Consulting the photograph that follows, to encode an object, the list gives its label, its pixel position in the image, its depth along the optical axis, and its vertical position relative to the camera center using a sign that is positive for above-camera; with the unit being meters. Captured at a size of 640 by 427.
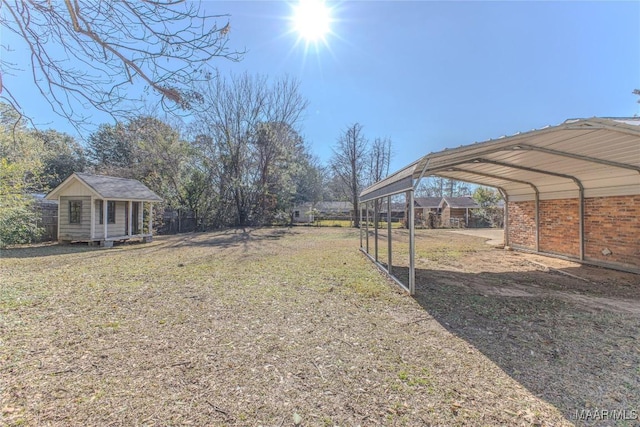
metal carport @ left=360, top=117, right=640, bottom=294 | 4.37 +1.12
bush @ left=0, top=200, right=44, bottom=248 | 8.99 -0.28
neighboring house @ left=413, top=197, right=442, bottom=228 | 30.73 +1.24
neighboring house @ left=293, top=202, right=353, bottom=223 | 29.11 +0.82
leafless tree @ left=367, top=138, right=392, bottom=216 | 25.33 +5.18
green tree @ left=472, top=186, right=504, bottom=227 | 22.97 +0.94
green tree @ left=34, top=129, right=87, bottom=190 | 18.03 +3.63
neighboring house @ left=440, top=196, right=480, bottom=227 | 25.91 +0.60
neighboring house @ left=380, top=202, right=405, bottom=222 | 36.17 +0.81
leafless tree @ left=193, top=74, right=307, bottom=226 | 19.94 +5.34
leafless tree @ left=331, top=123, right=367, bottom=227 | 23.48 +4.94
